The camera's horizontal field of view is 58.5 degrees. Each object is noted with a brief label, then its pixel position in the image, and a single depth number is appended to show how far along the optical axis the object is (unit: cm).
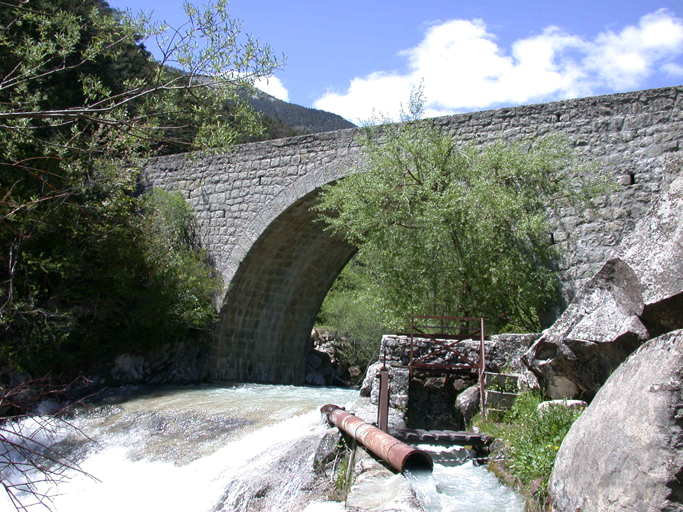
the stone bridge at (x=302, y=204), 755
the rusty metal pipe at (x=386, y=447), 352
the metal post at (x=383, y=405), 470
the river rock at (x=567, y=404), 394
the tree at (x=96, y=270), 855
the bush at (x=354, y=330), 1630
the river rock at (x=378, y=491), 306
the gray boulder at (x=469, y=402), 557
